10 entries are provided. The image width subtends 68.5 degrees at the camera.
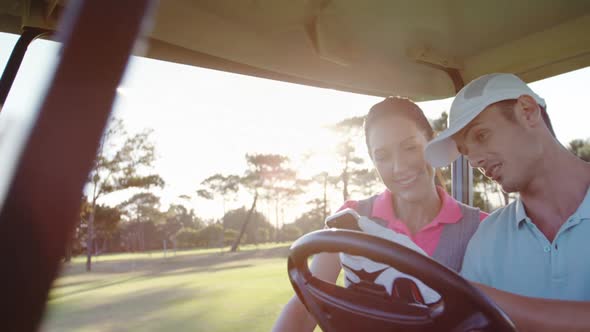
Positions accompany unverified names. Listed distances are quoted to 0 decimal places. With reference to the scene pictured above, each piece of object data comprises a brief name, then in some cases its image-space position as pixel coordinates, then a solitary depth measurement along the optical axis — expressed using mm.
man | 1222
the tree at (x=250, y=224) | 36000
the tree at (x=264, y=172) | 32031
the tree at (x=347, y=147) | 24531
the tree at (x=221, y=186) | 36188
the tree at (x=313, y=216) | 32281
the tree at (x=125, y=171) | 19109
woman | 1597
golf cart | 385
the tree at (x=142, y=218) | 31031
